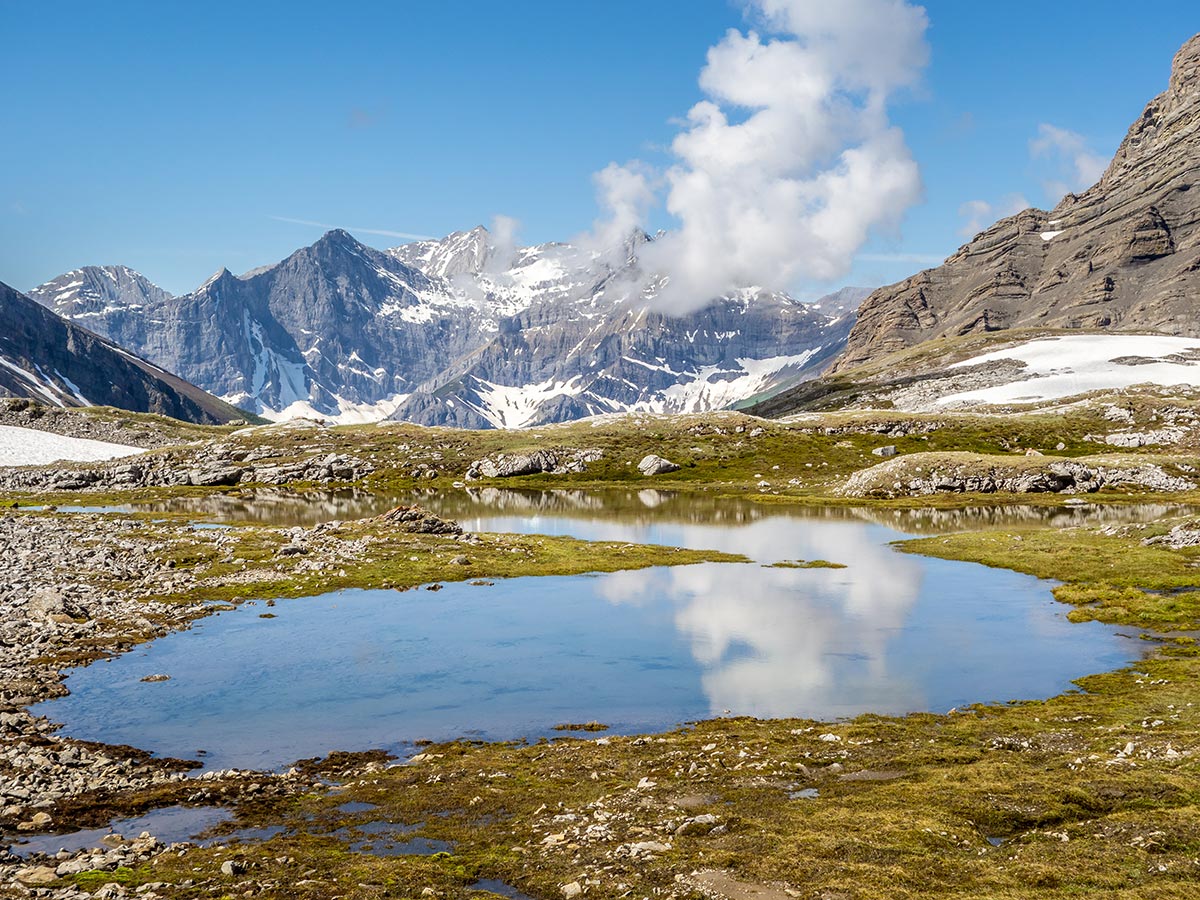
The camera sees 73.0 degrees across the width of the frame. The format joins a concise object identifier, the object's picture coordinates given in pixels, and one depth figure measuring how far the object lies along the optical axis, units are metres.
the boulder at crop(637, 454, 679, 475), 182.88
